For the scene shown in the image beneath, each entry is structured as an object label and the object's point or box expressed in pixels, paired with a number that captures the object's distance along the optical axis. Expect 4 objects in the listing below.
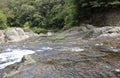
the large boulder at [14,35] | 12.76
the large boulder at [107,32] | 9.22
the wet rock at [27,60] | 4.39
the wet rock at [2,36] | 12.56
